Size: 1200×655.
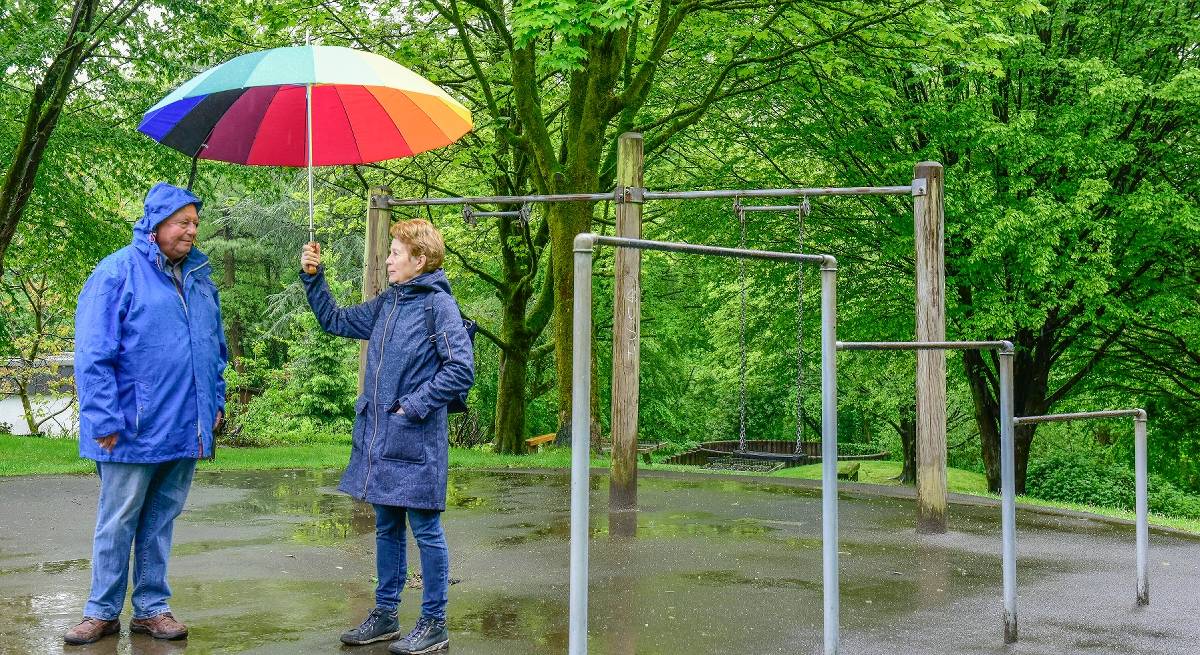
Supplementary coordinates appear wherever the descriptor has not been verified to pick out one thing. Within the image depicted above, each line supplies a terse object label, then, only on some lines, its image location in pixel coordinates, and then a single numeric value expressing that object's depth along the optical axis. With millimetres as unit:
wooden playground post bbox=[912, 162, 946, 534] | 8859
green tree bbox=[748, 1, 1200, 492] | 14523
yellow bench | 21406
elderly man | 4797
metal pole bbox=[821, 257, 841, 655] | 4730
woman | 4801
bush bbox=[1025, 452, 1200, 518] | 16578
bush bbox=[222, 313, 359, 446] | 25266
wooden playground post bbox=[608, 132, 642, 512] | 9602
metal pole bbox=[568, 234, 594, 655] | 3570
